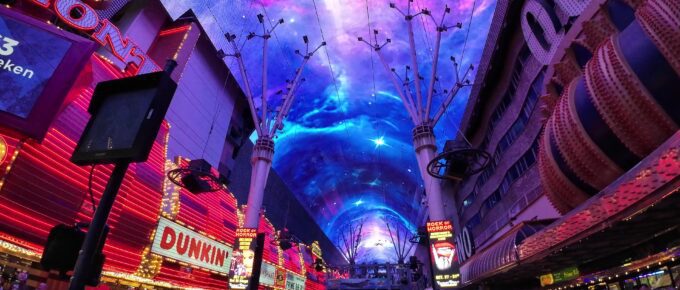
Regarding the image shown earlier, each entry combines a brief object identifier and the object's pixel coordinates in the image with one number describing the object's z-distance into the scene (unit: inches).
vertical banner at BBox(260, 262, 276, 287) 838.5
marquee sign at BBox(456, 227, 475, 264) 705.6
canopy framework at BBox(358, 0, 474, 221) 752.3
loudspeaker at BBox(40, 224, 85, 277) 115.5
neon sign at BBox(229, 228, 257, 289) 658.8
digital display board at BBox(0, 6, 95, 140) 295.4
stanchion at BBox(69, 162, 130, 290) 104.7
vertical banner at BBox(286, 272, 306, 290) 1035.9
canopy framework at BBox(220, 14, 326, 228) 853.2
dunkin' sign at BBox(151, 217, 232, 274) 467.5
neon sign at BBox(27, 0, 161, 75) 418.0
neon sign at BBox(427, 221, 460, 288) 617.3
